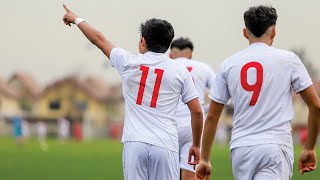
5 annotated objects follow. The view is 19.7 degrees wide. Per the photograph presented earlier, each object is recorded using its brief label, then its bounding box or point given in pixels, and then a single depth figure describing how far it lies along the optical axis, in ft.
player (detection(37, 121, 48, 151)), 234.99
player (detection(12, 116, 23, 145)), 160.29
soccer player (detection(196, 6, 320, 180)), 23.29
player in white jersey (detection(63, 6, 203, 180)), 27.30
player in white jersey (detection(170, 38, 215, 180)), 40.73
